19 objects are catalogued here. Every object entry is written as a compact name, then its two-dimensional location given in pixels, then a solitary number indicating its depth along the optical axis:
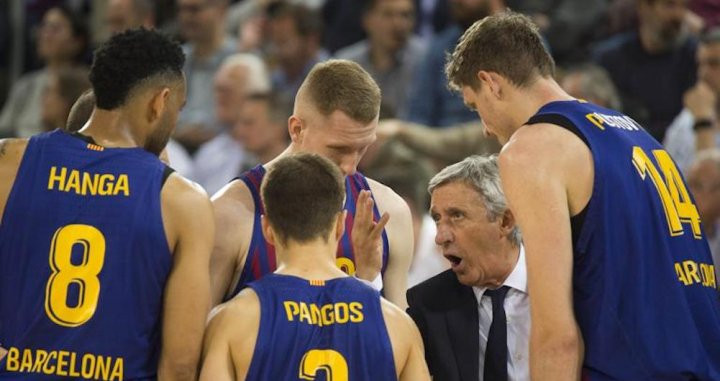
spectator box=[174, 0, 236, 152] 21.37
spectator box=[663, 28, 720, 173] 18.27
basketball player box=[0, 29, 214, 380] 8.71
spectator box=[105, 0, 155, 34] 22.84
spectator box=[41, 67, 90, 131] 17.23
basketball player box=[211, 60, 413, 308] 9.55
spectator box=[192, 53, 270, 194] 19.37
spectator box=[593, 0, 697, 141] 19.34
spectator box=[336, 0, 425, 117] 20.91
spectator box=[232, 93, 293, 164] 18.58
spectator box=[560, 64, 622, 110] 17.95
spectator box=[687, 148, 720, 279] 16.97
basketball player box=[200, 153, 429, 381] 8.39
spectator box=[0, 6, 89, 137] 22.66
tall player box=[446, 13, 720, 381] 8.42
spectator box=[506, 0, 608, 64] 20.16
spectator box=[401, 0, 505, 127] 19.87
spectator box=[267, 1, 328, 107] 21.19
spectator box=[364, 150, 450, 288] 16.84
